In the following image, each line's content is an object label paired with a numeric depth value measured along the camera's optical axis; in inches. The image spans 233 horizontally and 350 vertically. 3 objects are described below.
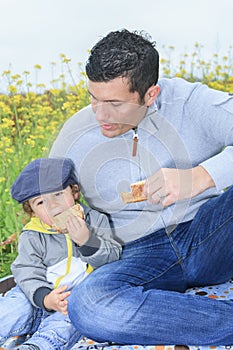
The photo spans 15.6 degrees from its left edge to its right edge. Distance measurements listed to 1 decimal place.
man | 81.5
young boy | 84.5
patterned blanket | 81.5
